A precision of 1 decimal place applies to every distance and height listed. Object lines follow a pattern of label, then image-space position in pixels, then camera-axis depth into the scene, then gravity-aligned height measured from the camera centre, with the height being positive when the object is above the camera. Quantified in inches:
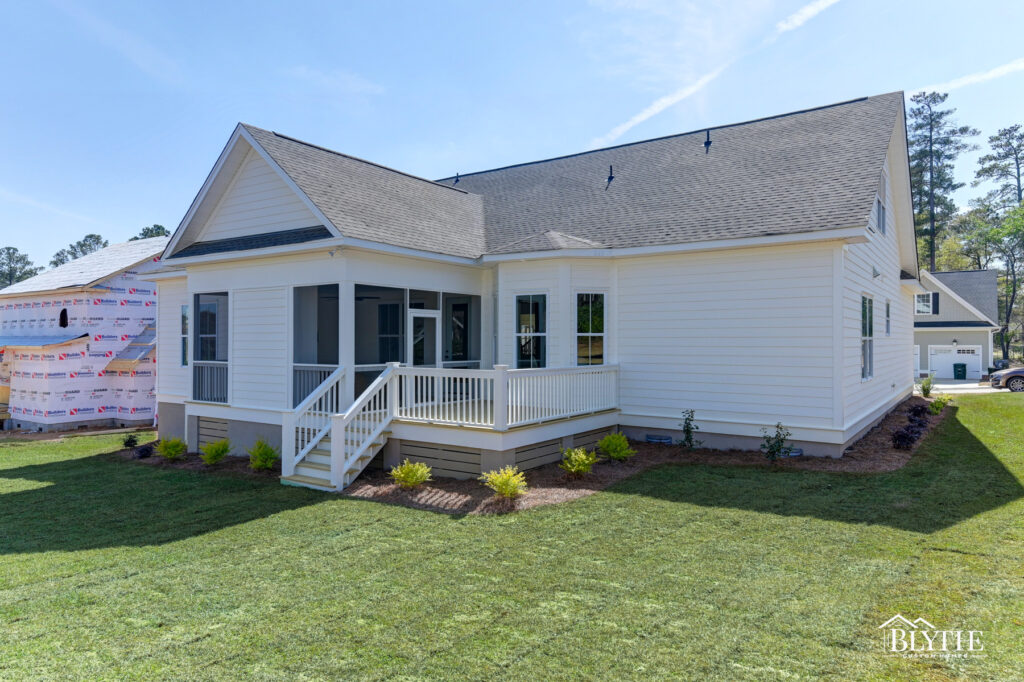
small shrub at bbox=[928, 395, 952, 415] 661.3 -72.3
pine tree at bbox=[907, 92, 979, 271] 1806.1 +621.2
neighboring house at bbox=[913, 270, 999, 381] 1272.1 +27.8
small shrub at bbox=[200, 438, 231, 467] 456.9 -85.4
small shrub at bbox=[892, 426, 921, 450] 439.2 -74.4
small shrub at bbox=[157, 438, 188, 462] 492.4 -88.9
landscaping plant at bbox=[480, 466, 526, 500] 319.3 -78.4
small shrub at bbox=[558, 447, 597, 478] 367.9 -77.1
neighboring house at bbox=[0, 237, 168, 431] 788.6 -4.3
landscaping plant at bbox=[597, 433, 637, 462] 411.2 -74.4
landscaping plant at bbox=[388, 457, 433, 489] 355.3 -81.1
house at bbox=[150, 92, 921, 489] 400.2 +39.0
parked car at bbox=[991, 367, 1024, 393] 1011.9 -63.9
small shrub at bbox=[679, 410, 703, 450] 445.1 -67.4
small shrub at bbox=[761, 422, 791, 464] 395.9 -70.2
